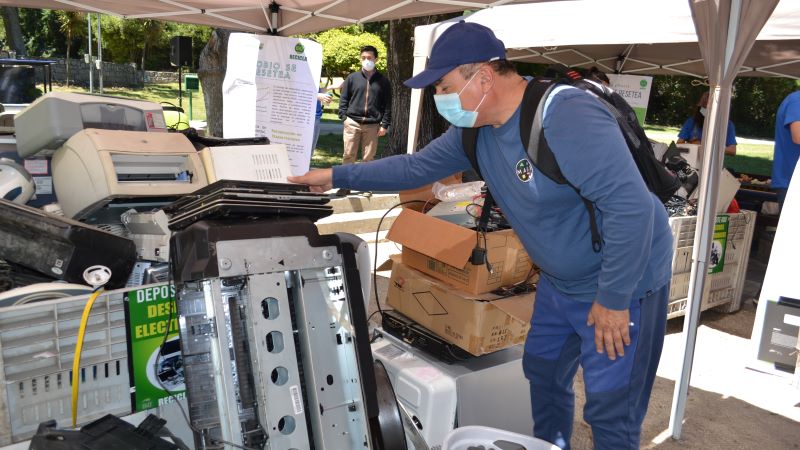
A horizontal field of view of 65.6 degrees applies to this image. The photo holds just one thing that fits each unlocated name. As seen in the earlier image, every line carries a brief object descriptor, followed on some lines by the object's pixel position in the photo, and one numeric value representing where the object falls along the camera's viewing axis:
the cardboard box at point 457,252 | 2.85
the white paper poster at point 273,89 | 4.77
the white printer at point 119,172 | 2.36
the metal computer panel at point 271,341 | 1.55
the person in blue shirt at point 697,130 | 6.82
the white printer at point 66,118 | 2.60
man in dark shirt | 7.95
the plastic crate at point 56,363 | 1.58
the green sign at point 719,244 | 4.79
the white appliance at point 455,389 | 2.58
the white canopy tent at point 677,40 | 3.07
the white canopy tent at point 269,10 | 4.55
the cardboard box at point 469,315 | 2.77
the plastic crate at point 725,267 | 4.52
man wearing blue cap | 1.79
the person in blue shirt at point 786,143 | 4.91
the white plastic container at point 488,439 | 2.11
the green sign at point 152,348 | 1.81
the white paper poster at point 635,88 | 7.91
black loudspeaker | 6.20
